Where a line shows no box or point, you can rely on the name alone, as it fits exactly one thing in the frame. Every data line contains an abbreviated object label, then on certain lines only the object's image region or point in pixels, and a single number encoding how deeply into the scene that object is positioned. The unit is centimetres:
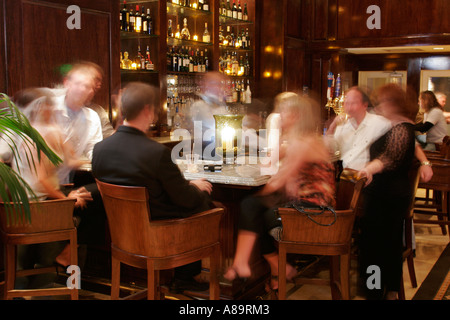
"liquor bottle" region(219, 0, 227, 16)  708
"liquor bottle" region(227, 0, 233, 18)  719
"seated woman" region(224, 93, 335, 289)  313
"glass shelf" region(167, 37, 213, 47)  625
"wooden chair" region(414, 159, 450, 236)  495
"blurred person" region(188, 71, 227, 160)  646
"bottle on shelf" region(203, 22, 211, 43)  662
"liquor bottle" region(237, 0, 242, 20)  738
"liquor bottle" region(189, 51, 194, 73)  648
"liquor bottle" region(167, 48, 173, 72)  621
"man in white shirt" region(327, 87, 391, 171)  393
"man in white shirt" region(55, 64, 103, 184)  399
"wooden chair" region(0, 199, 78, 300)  292
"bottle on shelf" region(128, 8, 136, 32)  558
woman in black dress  341
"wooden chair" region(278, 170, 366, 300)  283
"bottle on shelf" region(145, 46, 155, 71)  573
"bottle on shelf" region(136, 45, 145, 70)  575
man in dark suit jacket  258
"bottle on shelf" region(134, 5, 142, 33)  560
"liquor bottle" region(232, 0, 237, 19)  729
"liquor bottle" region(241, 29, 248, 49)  758
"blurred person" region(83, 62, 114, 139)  454
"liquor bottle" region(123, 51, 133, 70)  570
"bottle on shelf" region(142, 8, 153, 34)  567
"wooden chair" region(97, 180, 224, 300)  256
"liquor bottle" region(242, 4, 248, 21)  752
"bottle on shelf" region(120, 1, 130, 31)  558
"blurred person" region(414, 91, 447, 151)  675
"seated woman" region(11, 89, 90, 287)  314
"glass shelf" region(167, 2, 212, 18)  612
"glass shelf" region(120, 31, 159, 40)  556
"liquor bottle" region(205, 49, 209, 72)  672
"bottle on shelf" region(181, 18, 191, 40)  638
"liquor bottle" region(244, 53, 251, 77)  768
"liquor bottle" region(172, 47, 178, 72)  627
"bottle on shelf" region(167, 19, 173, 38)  615
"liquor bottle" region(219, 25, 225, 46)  722
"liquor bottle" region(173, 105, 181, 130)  627
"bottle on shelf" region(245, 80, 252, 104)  759
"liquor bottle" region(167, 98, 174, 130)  625
